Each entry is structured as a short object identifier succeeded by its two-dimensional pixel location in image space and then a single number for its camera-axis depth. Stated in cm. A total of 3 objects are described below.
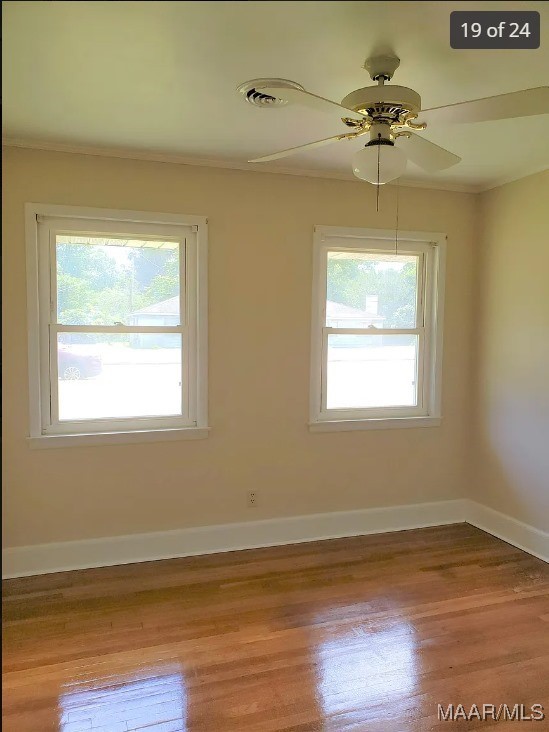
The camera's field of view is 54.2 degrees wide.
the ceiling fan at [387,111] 185
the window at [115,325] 316
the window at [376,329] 375
